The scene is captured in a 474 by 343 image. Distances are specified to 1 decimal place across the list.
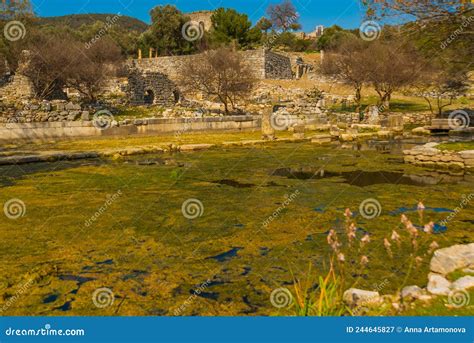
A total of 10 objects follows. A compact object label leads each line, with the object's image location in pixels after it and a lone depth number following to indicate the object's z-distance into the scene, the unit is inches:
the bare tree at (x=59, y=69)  1392.7
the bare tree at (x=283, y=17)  3430.1
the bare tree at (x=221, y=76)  1457.9
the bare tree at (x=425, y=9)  563.8
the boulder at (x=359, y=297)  180.4
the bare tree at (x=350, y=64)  1525.6
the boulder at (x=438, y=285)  184.7
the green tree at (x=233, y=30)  2522.1
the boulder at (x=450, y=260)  215.3
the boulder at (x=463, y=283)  186.1
